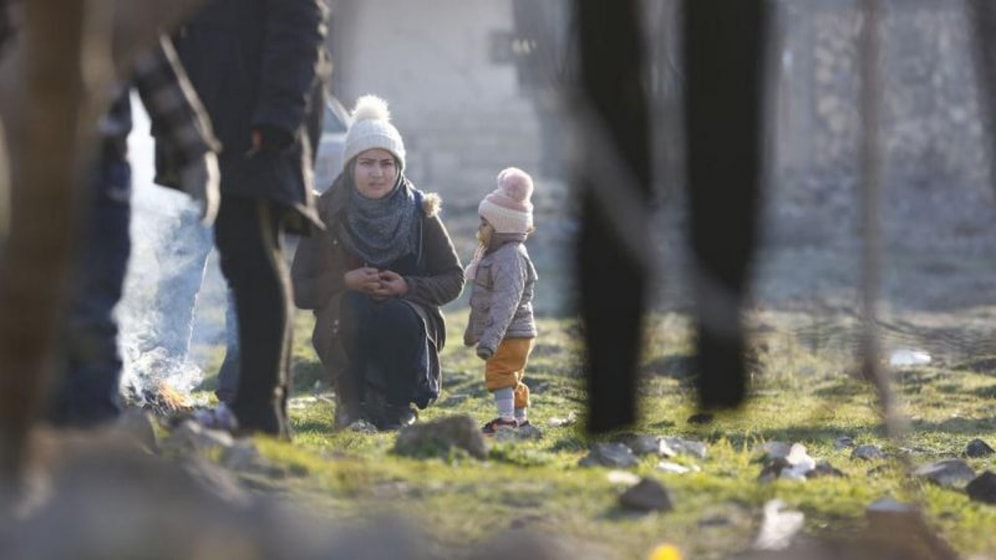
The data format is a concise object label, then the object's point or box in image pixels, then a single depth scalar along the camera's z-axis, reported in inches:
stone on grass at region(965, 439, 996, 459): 634.2
